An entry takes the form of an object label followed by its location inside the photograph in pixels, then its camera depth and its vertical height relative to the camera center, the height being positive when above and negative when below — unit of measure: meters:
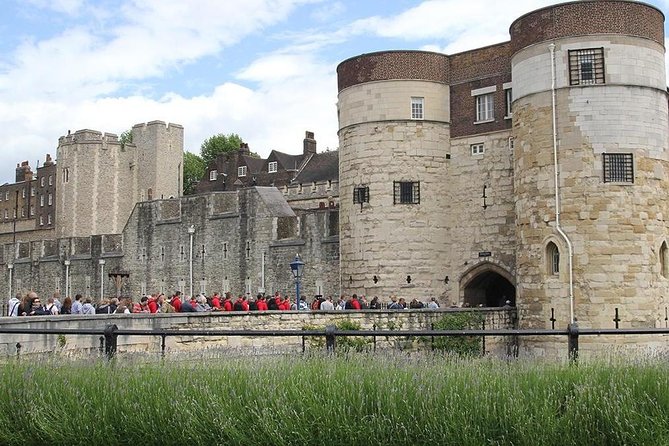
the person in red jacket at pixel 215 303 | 27.24 -0.12
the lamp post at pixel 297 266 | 29.24 +1.02
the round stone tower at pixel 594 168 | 26.03 +3.65
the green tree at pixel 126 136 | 99.96 +17.39
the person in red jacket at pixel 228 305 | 25.98 -0.17
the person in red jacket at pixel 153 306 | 24.81 -0.18
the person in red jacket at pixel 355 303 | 28.16 -0.14
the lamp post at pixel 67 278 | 53.16 +1.22
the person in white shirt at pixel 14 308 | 21.27 -0.18
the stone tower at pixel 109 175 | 75.56 +10.27
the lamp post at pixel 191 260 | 42.73 +1.77
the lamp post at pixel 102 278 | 49.84 +1.14
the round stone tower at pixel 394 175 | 31.05 +4.10
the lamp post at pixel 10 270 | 58.06 +1.84
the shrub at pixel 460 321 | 27.62 -0.68
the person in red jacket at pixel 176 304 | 25.39 -0.14
